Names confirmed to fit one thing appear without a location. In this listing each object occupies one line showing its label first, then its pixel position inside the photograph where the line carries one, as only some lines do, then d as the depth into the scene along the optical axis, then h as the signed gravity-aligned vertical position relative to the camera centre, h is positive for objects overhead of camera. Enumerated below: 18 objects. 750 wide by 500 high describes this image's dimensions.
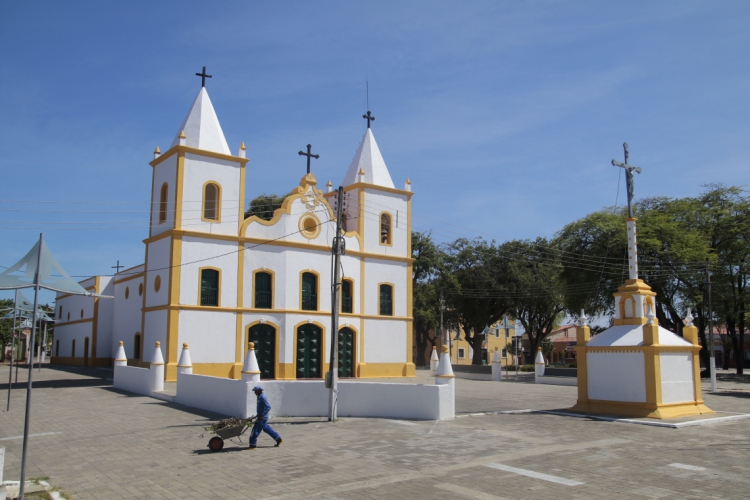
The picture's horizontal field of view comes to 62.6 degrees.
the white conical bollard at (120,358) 22.94 -1.12
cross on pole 17.86 +4.56
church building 24.92 +2.49
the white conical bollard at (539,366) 30.17 -1.75
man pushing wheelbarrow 11.03 -1.68
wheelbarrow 10.77 -1.86
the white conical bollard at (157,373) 19.95 -1.44
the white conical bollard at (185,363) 18.22 -1.02
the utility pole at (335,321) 14.80 +0.21
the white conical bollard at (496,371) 32.89 -2.17
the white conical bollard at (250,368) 14.61 -0.92
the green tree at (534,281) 44.53 +3.51
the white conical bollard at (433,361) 36.08 -1.91
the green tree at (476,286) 45.34 +3.22
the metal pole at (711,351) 26.17 -0.90
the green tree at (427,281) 48.06 +3.84
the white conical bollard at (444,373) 14.98 -1.04
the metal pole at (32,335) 7.32 -0.11
